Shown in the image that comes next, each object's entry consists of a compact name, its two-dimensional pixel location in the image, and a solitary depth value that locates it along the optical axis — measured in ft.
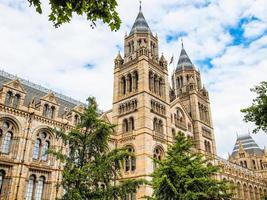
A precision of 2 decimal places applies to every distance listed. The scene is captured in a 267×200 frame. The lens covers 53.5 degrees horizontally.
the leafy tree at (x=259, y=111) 59.57
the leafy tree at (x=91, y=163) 46.98
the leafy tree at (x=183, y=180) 54.95
